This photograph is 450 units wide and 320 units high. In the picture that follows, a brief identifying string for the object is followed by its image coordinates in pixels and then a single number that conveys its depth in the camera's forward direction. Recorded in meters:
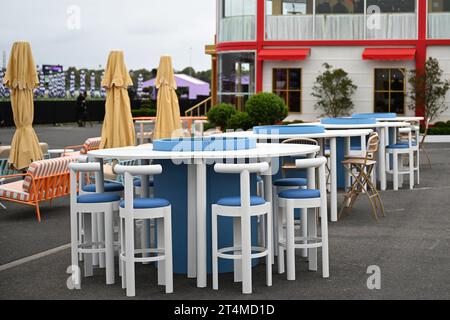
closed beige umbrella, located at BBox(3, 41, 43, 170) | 14.22
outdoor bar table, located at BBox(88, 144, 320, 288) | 7.17
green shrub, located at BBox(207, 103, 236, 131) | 23.66
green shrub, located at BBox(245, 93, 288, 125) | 21.78
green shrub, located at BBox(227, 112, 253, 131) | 21.84
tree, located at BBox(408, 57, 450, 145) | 29.77
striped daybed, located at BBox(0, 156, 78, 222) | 11.27
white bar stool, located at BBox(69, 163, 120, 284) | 7.42
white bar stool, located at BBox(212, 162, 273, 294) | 6.91
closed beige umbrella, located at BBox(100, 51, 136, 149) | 14.90
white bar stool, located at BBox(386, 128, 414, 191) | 14.62
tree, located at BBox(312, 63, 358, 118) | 30.42
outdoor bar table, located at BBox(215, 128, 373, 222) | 11.04
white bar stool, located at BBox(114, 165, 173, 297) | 6.90
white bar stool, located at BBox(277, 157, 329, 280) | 7.44
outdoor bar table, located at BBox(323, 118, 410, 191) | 14.38
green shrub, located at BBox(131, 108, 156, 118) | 46.01
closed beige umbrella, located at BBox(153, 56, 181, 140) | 17.28
